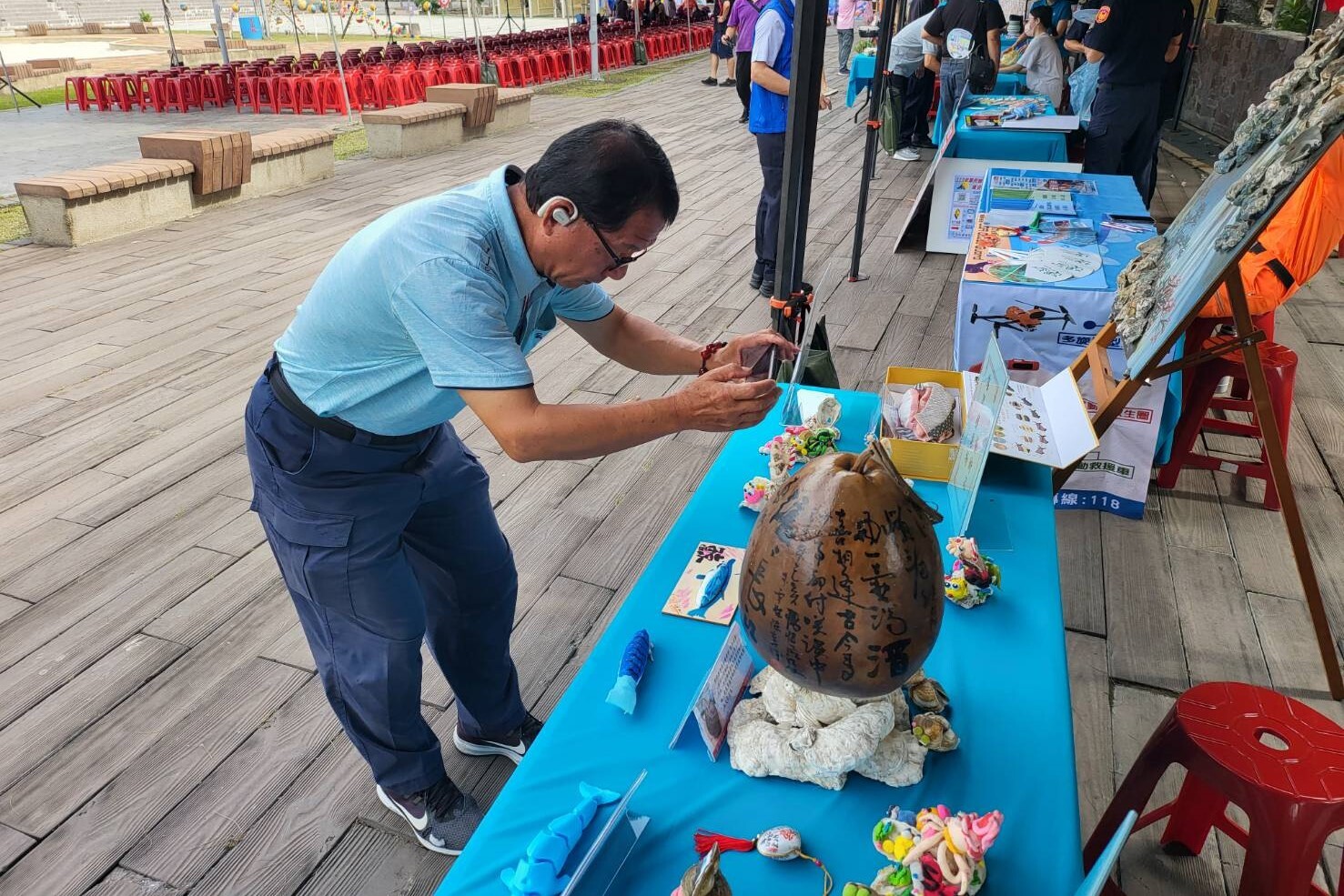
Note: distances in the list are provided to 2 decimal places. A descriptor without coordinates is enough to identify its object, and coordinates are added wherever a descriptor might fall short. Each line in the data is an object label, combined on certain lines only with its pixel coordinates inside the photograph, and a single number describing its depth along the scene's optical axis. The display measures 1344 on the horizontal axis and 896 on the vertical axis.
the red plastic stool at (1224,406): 2.84
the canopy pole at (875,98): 4.72
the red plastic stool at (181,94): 12.43
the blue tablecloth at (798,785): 1.07
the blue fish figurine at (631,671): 1.27
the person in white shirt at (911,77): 7.69
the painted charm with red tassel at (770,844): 1.05
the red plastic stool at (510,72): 13.69
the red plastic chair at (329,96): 12.04
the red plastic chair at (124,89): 12.48
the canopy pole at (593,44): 13.20
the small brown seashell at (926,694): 1.24
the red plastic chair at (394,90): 12.11
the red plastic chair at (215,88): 12.44
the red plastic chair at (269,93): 12.07
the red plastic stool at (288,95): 12.06
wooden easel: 2.11
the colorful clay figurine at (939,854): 0.95
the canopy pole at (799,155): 2.26
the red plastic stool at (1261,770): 1.39
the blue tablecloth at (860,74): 9.44
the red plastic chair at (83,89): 12.61
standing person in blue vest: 4.37
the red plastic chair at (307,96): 12.06
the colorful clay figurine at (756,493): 1.74
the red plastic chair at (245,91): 12.13
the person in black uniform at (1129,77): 4.64
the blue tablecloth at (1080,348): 2.88
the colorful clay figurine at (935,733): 1.19
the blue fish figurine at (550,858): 0.99
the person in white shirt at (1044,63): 7.13
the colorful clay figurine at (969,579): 1.48
